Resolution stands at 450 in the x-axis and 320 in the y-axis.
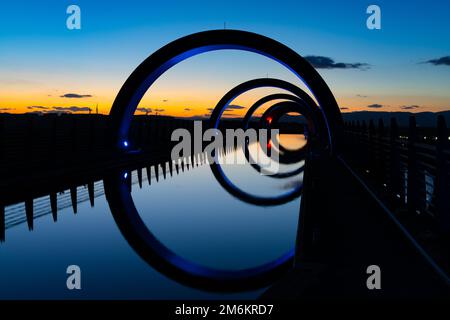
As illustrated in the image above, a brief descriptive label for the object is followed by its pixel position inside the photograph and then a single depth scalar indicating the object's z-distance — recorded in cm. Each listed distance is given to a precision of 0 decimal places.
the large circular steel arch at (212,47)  1819
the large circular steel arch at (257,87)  3028
